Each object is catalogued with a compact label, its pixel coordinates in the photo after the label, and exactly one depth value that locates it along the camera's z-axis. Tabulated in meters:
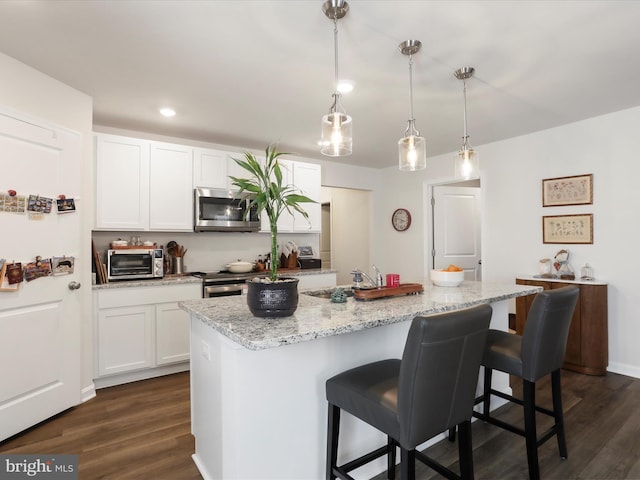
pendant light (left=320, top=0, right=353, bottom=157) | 1.92
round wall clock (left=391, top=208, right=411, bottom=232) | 5.25
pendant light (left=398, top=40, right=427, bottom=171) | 2.25
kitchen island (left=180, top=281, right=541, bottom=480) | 1.46
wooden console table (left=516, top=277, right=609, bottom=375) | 3.24
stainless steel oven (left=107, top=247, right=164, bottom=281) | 3.18
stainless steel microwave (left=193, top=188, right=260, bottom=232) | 3.66
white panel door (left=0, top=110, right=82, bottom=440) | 2.25
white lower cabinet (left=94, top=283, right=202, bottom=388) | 3.03
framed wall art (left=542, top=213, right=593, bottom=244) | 3.50
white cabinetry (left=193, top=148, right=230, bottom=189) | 3.70
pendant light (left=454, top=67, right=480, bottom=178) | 2.52
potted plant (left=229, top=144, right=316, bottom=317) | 1.51
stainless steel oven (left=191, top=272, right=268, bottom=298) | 3.47
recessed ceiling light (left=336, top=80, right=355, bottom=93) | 2.58
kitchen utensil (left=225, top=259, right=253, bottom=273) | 3.98
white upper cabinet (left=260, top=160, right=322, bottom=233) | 4.30
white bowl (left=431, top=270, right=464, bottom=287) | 2.54
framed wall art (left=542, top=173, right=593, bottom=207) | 3.50
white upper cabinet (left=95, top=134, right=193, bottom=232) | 3.17
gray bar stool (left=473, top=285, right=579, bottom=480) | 1.76
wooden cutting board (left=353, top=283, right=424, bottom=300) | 2.00
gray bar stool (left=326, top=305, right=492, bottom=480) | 1.23
